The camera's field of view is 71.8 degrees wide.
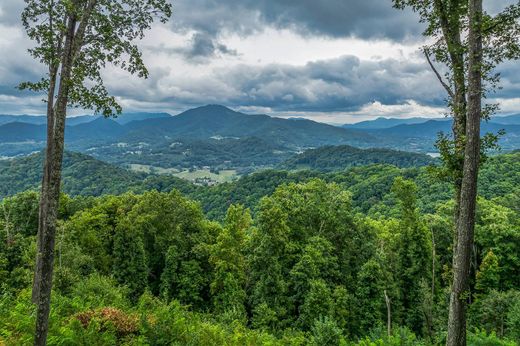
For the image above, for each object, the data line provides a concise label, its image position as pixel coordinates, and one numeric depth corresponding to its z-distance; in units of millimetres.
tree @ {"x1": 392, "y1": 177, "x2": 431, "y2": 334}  29438
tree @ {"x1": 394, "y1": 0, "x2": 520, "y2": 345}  7750
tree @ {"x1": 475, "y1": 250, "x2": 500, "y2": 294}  31125
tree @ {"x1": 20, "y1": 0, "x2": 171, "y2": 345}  7441
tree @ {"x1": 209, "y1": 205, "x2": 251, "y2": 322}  25969
